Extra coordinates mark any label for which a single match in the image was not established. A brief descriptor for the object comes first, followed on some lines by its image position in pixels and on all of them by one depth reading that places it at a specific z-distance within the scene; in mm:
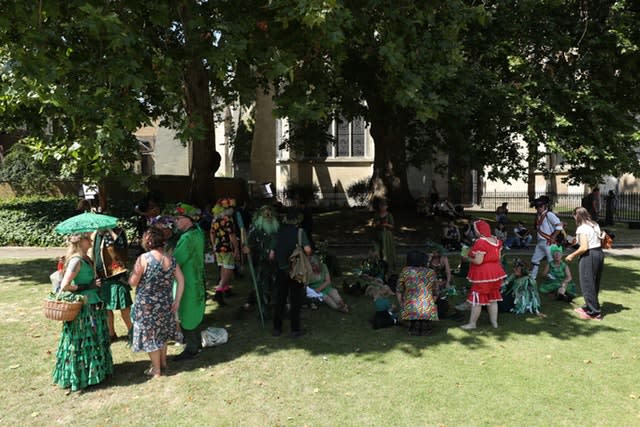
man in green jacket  6227
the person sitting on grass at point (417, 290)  7160
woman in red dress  7305
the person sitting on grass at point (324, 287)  8102
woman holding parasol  5508
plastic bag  6930
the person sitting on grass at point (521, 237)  15971
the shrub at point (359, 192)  29359
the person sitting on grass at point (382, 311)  7734
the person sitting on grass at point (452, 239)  14938
